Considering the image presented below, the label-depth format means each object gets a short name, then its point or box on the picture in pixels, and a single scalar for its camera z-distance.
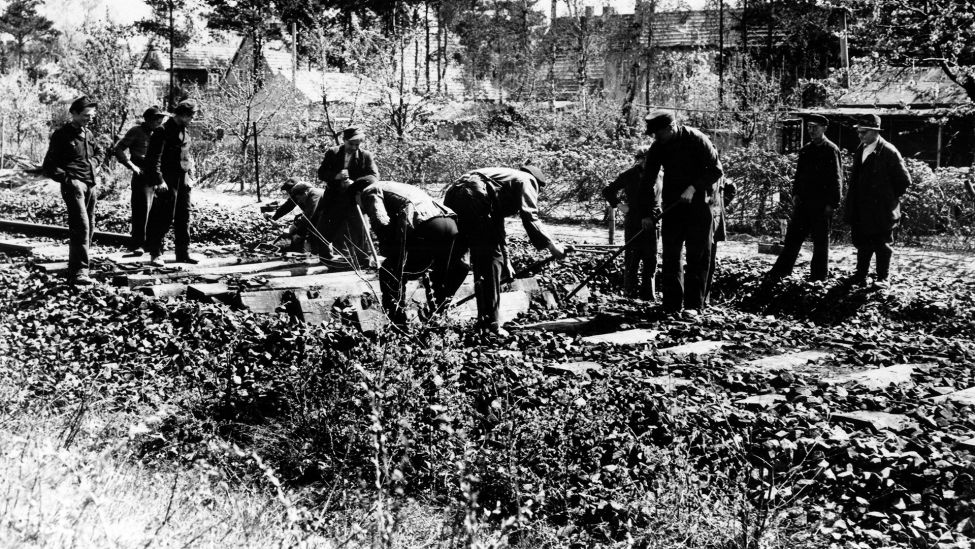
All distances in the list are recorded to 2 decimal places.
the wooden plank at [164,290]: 9.27
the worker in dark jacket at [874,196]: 10.56
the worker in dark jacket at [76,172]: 9.56
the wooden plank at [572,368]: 6.60
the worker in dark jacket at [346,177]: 11.12
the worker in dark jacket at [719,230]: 9.55
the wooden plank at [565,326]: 8.97
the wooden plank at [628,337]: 8.30
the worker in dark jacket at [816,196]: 10.73
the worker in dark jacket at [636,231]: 10.17
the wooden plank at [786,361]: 7.38
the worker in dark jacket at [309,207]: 11.66
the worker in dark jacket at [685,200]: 9.04
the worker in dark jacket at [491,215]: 8.05
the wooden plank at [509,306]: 9.50
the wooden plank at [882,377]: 6.63
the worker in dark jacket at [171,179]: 10.93
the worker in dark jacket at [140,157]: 11.50
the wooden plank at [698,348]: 7.83
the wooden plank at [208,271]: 9.83
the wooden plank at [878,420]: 5.31
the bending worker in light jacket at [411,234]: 8.01
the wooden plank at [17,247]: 12.94
